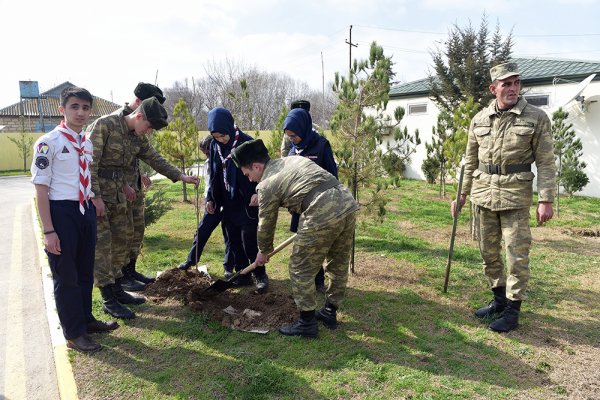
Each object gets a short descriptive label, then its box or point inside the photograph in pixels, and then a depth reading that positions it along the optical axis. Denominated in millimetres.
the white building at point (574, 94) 11828
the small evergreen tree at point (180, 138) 10031
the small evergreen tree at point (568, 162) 10394
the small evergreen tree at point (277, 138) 11242
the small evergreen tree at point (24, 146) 21891
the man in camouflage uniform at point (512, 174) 3477
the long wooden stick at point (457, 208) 4168
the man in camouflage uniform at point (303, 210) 3188
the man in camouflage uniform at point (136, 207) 4191
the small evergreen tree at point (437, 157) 12414
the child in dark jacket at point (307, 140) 4062
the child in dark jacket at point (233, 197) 4285
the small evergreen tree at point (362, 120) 4871
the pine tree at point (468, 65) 14375
